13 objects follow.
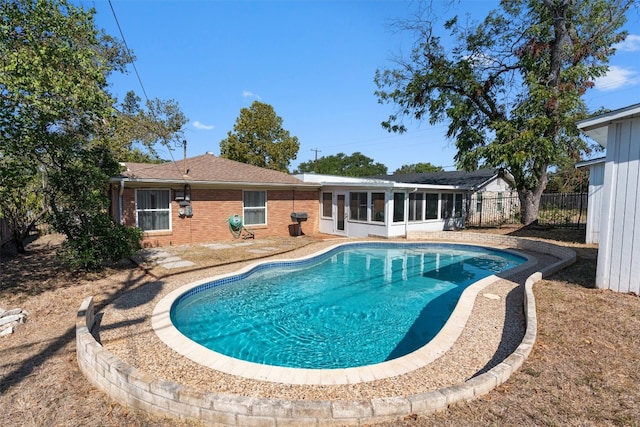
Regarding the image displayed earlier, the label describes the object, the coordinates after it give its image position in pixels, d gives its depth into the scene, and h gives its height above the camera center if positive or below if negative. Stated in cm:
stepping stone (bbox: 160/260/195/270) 885 -191
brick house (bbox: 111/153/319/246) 1181 -10
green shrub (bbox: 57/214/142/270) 757 -120
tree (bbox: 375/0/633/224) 1422 +630
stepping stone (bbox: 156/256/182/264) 944 -190
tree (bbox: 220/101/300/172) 3475 +621
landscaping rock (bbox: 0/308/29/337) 493 -200
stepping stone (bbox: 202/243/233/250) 1194 -184
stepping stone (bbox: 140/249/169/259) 1027 -190
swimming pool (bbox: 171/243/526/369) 509 -231
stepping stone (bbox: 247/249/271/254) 1115 -187
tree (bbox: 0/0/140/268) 576 +149
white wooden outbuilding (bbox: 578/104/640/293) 566 -2
